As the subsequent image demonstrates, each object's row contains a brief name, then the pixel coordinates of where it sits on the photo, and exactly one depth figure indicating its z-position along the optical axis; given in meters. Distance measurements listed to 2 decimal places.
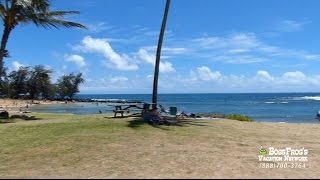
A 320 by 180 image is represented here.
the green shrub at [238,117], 13.70
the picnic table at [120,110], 11.26
